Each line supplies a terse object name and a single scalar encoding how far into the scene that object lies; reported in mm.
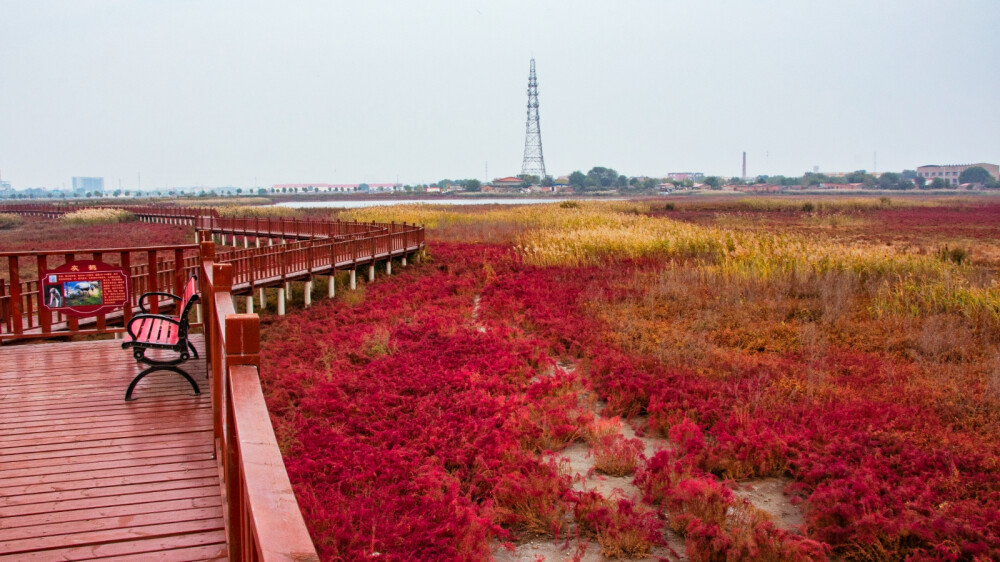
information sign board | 8250
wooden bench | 6719
